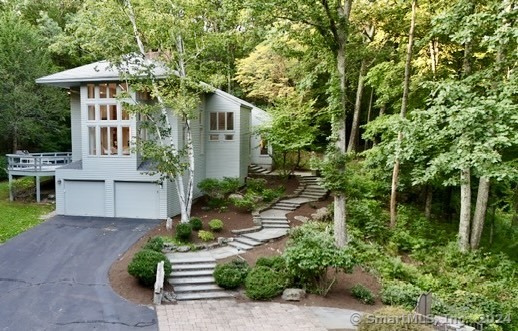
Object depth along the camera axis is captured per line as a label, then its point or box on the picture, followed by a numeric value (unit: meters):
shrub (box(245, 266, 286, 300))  10.24
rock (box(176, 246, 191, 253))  12.93
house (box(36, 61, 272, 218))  16.19
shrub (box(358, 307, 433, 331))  6.68
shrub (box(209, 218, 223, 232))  14.56
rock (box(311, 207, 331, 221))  16.22
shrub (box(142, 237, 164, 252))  12.15
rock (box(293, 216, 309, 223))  16.44
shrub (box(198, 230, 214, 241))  13.89
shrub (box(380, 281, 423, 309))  10.35
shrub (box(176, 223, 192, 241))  13.56
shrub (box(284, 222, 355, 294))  9.98
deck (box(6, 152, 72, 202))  17.59
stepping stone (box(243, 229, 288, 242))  14.36
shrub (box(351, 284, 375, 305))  10.34
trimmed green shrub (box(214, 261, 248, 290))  10.66
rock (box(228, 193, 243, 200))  17.54
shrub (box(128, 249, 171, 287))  10.35
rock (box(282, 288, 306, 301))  10.21
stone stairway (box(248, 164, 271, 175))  24.35
